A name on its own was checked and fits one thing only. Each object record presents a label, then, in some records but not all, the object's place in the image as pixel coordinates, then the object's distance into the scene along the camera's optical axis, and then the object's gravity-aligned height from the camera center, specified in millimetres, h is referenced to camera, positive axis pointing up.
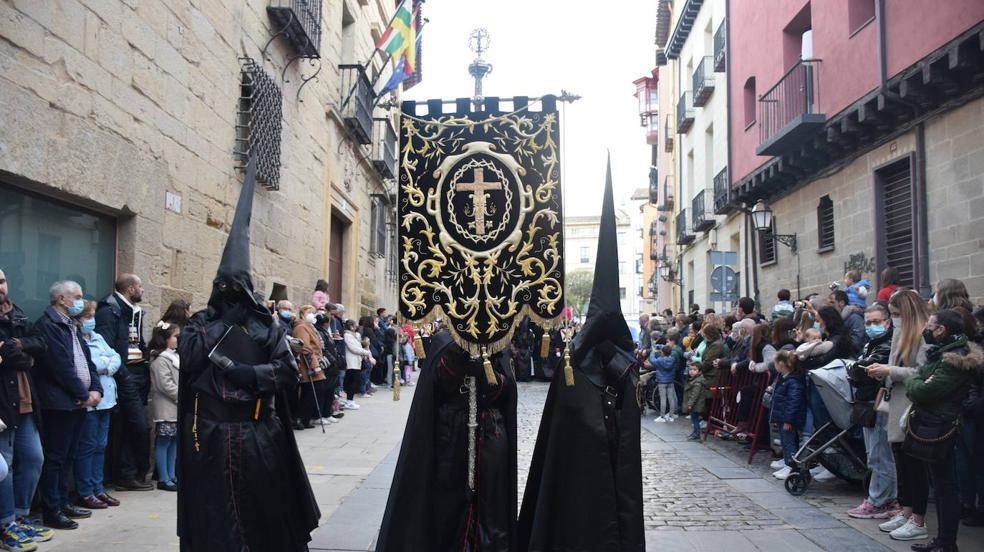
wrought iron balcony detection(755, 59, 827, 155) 13000 +3851
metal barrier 8961 -1144
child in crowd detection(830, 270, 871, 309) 9727 +338
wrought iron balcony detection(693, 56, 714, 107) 21766 +6728
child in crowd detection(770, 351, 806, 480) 7496 -874
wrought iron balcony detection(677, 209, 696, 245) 25219 +2783
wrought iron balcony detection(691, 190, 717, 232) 21766 +2883
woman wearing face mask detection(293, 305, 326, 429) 10328 -713
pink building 9086 +2710
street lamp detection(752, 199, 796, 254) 15027 +1864
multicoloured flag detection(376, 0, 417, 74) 14234 +5250
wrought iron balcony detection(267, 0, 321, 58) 10992 +4293
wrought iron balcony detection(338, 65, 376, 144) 15323 +4412
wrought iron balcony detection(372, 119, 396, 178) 19188 +4275
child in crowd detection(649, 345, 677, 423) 12156 -989
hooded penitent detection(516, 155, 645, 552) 4004 -711
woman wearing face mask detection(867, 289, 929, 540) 5523 -529
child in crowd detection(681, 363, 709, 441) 10500 -1115
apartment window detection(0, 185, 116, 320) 6059 +572
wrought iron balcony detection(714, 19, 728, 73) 19594 +7031
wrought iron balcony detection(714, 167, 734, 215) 19047 +3096
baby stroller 6867 -1143
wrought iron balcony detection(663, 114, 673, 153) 30678 +7185
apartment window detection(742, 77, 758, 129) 17891 +5042
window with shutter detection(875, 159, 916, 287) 10695 +1371
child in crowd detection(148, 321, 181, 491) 6988 -841
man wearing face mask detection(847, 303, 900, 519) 6234 -919
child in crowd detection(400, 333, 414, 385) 18844 -1146
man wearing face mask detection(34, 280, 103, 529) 5676 -585
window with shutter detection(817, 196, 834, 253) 13469 +1604
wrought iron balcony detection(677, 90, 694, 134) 24406 +6525
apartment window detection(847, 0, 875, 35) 12133 +4788
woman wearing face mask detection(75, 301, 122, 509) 6141 -925
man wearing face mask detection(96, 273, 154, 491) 6707 -624
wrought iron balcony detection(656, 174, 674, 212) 30500 +4867
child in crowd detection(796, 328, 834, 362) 7434 -306
